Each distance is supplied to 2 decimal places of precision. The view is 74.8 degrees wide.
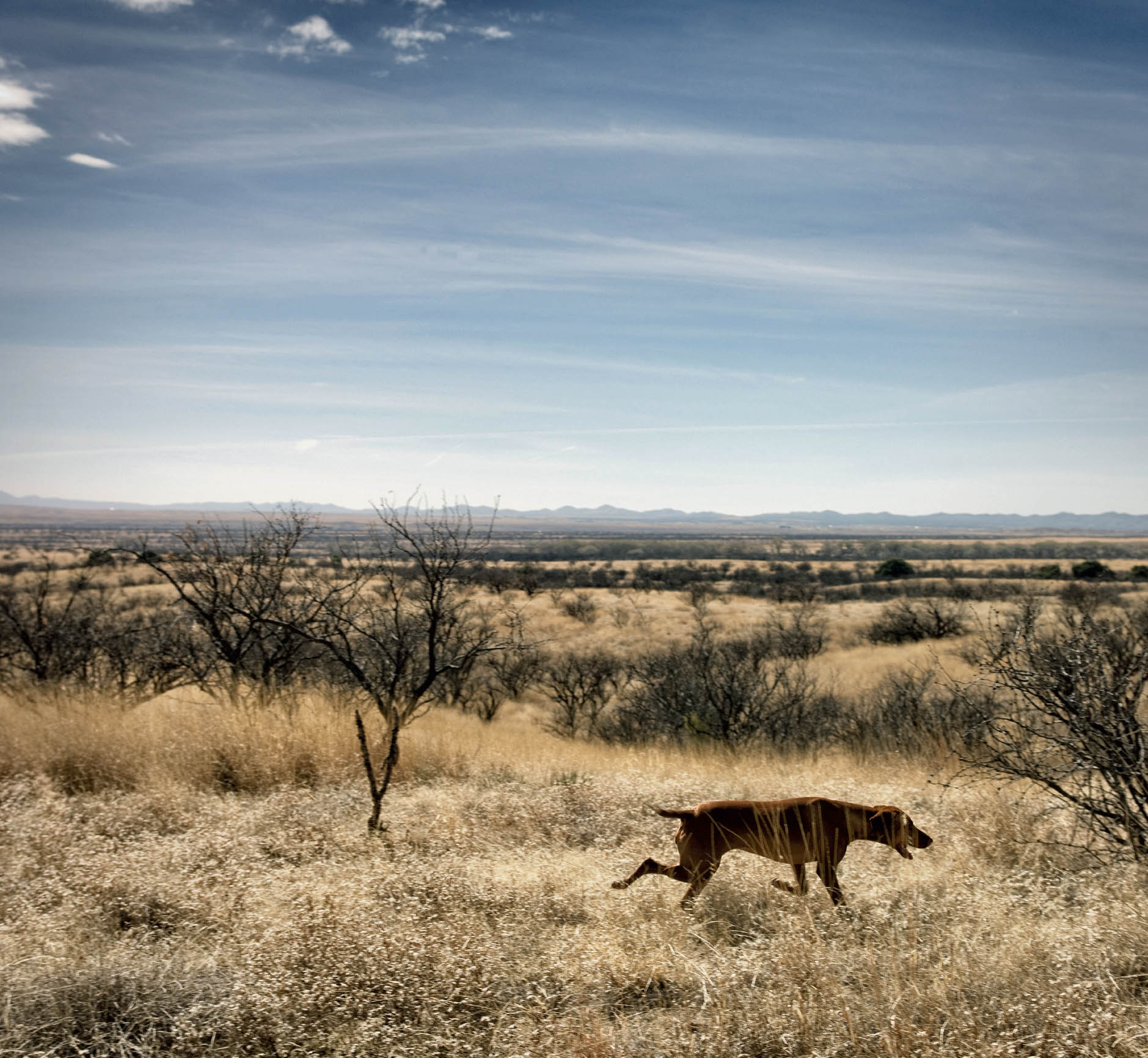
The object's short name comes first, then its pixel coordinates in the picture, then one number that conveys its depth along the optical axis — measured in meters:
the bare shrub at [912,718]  9.99
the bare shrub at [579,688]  20.05
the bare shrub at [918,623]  30.91
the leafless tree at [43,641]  11.49
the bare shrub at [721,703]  14.40
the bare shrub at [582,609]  38.22
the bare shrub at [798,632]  26.11
